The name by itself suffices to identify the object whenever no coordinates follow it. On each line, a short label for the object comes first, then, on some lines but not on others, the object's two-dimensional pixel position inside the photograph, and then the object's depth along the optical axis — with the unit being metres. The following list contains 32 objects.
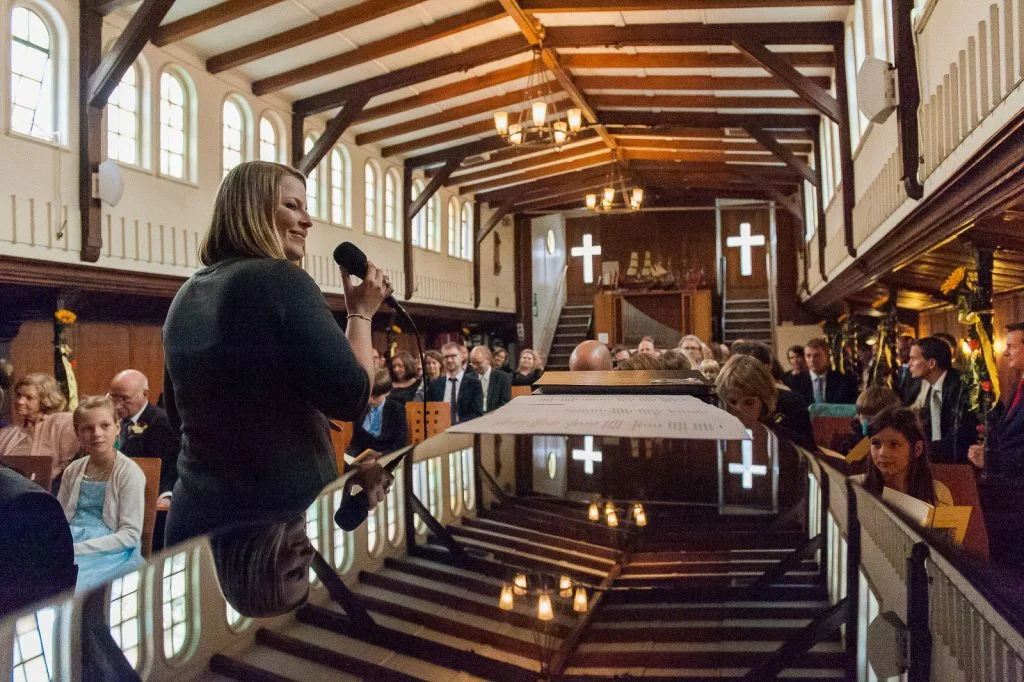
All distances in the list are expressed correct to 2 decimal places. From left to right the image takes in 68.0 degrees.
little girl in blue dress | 2.94
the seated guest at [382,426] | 4.16
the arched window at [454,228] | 16.59
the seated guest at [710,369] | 4.82
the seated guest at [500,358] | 10.75
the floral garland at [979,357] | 4.91
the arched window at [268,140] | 10.54
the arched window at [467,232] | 17.17
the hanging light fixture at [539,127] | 8.48
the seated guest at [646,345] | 8.71
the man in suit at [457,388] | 6.57
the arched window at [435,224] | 15.69
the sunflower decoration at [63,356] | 7.60
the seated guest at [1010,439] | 4.30
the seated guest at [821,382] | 7.32
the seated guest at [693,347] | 6.56
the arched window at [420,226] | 14.98
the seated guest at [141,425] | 4.00
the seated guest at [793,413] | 3.16
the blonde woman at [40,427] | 4.42
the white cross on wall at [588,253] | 19.95
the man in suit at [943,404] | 4.95
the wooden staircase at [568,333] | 18.58
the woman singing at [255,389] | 1.30
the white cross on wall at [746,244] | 18.64
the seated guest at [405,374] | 6.63
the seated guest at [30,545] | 1.36
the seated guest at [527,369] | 8.98
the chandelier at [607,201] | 11.90
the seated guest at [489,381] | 6.82
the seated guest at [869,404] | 4.44
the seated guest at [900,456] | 2.60
